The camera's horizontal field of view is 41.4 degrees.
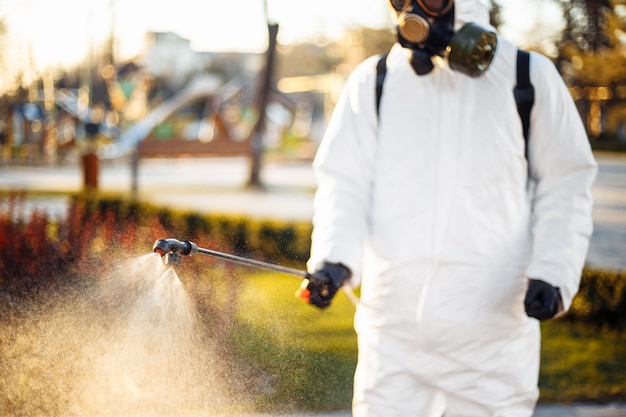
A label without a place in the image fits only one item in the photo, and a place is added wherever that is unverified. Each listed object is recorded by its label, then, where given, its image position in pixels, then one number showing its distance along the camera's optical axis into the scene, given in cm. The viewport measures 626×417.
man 230
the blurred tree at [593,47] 666
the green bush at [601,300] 628
